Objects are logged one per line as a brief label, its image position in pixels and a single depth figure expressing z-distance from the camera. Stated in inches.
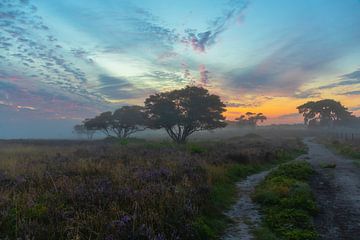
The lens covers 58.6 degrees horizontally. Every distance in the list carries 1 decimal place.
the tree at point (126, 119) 2581.2
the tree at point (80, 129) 4965.6
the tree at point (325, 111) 4092.0
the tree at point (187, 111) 1844.2
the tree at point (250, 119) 6491.1
